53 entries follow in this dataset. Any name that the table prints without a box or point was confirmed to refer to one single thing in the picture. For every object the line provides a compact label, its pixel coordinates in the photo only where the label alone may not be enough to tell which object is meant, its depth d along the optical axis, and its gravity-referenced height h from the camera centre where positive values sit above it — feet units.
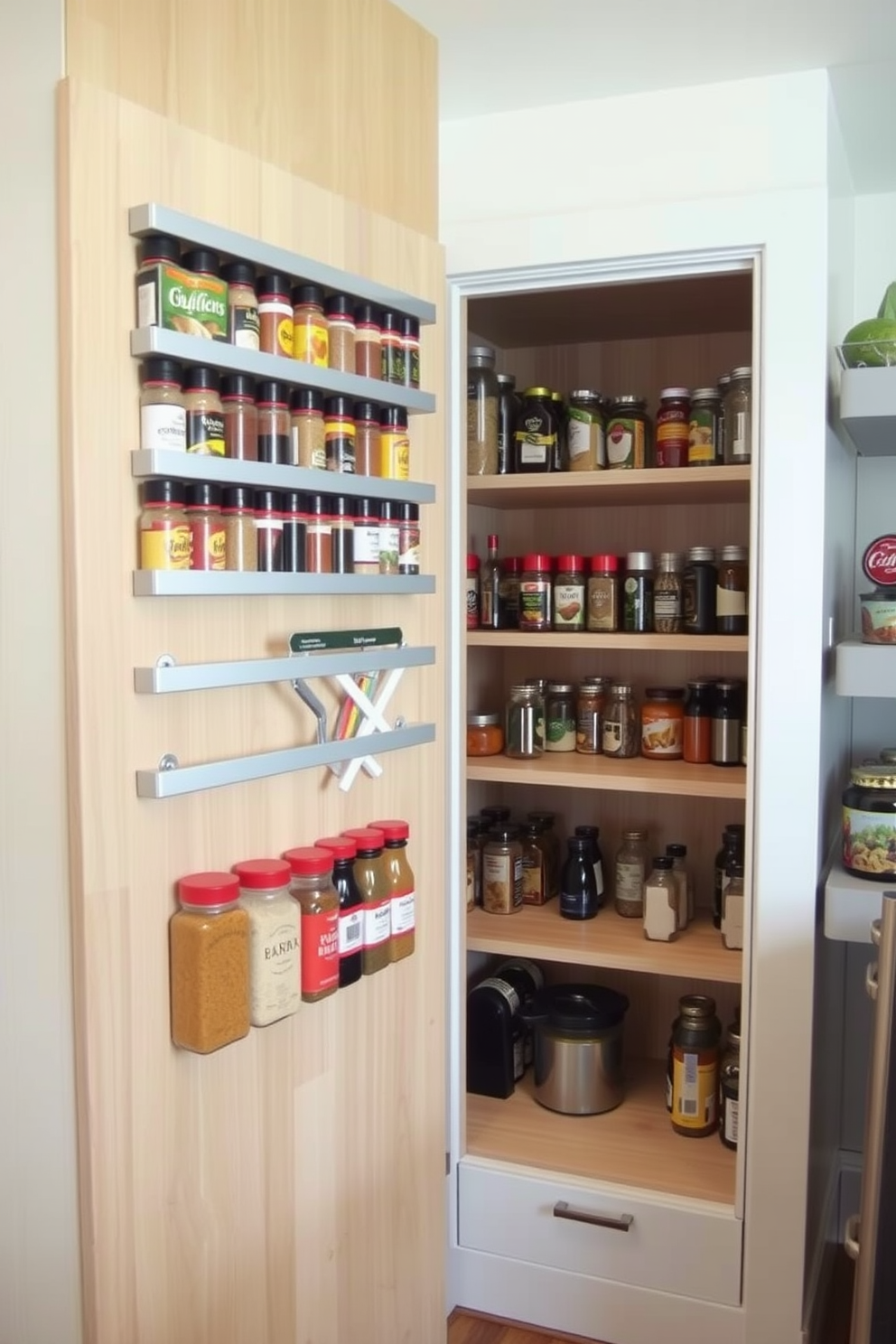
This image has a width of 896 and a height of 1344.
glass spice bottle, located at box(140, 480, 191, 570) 3.70 +0.23
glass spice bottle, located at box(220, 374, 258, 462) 3.98 +0.65
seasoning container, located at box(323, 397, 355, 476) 4.41 +0.64
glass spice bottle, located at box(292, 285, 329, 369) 4.24 +1.01
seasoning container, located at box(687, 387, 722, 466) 7.20 +1.08
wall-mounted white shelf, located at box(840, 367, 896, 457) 5.70 +1.03
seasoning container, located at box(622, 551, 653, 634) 7.61 +0.07
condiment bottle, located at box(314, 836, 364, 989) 4.45 -1.22
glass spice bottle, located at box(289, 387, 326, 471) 4.26 +0.64
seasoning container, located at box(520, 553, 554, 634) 7.72 +0.04
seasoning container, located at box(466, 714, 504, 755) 7.99 -0.94
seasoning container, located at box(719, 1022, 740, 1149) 6.96 -3.02
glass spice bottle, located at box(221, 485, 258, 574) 3.97 +0.24
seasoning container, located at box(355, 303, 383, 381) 4.54 +1.02
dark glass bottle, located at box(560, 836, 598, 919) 7.78 -1.96
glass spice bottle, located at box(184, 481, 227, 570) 3.85 +0.26
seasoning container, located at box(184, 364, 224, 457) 3.82 +0.63
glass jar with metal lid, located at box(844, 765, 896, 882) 5.91 -1.16
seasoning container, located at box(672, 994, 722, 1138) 7.22 -2.97
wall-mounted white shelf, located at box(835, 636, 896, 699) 5.83 -0.35
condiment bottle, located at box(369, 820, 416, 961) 4.76 -1.19
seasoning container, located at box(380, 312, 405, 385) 4.66 +1.04
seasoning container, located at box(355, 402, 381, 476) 4.60 +0.65
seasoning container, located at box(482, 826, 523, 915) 7.91 -1.89
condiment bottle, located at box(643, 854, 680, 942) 7.27 -1.96
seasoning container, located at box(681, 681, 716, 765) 7.46 -0.81
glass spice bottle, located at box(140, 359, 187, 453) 3.69 +0.62
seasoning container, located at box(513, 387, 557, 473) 7.52 +1.10
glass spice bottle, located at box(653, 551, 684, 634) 7.52 +0.02
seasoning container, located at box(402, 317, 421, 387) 4.78 +1.06
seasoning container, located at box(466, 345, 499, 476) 7.52 +1.18
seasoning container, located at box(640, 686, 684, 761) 7.63 -0.83
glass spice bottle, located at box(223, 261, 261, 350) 3.97 +1.02
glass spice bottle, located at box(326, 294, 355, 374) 4.42 +1.05
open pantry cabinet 6.59 -2.04
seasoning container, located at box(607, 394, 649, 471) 7.50 +1.10
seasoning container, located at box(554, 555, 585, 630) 7.70 +0.05
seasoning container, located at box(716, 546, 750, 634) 7.16 +0.06
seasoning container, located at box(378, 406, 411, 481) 4.67 +0.64
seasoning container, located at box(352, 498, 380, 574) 4.50 +0.24
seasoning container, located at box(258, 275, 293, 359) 4.10 +1.02
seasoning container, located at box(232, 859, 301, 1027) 4.02 -1.20
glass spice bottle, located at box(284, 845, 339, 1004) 4.23 -1.18
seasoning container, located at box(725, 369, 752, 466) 6.89 +1.10
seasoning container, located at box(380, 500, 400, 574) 4.65 +0.25
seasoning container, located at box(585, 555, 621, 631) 7.68 +0.04
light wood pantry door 3.60 -0.99
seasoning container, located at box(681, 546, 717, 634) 7.41 +0.08
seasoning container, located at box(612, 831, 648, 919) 7.88 -1.90
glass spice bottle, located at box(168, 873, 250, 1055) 3.81 -1.22
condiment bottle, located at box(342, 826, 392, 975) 4.60 -1.19
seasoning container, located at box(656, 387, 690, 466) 7.29 +1.10
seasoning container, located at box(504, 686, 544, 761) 7.88 -0.85
